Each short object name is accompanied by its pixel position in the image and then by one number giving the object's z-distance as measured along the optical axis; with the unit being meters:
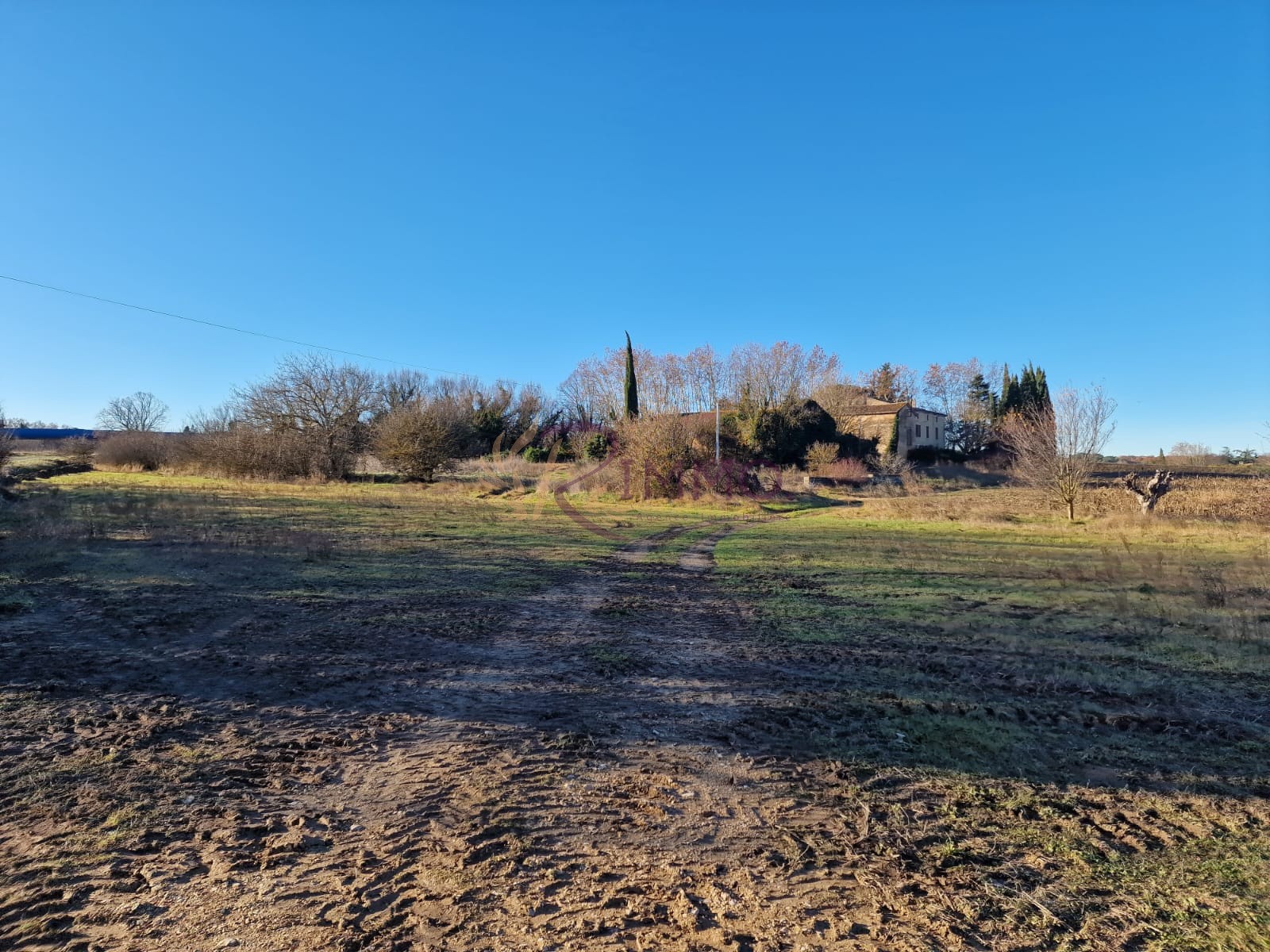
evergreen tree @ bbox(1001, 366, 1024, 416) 62.97
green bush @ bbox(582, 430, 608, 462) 40.09
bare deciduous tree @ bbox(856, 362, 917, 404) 73.94
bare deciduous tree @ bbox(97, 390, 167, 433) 70.76
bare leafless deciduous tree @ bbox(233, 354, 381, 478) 35.47
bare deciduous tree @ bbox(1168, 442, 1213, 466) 53.62
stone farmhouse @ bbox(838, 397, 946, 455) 52.19
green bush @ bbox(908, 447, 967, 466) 54.34
